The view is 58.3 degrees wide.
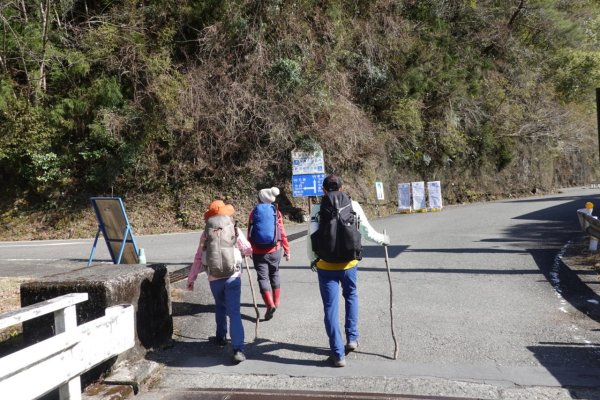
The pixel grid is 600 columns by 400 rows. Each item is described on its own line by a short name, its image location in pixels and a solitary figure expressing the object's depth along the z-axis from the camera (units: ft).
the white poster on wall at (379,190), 79.00
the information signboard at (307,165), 60.70
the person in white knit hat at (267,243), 22.75
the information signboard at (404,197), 83.25
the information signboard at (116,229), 30.96
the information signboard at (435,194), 84.84
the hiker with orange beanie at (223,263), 18.75
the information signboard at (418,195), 83.20
